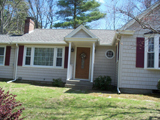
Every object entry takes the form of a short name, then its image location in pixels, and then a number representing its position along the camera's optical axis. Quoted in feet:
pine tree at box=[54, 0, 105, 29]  69.62
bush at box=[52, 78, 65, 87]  30.68
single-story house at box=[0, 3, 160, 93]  25.34
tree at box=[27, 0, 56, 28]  81.06
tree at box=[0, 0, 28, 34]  70.54
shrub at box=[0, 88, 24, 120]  10.03
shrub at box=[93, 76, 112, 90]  27.32
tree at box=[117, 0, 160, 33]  17.95
